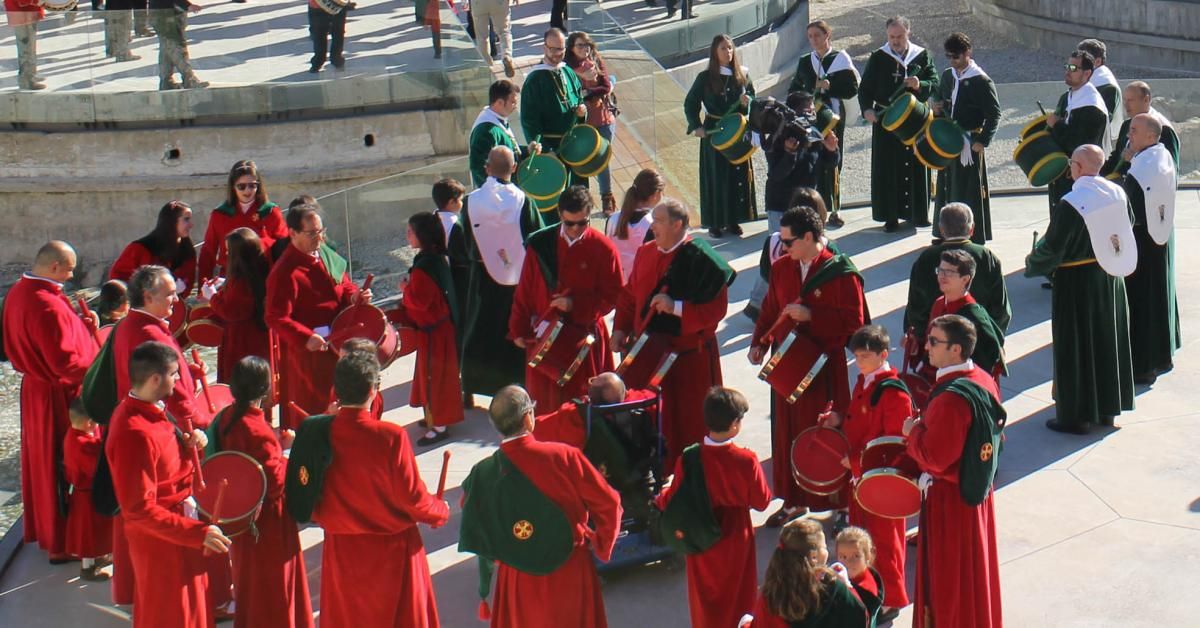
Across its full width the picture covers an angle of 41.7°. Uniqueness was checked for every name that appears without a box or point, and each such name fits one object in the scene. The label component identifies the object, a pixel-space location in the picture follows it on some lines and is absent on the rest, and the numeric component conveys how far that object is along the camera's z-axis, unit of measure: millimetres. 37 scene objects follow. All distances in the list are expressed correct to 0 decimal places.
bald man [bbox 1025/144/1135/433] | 8938
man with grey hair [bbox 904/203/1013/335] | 8516
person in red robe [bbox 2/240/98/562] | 7984
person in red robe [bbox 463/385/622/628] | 6129
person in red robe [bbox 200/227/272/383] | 9016
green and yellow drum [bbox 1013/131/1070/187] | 10805
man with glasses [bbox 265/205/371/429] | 8695
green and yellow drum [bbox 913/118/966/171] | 12375
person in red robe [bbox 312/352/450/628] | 6242
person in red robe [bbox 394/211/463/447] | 9469
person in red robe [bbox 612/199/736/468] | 8305
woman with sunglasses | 9781
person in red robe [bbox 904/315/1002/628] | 6363
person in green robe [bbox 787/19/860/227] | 13383
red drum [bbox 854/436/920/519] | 6562
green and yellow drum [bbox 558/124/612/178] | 11914
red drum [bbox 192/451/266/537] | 6480
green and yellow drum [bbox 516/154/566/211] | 11141
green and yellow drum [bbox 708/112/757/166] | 12812
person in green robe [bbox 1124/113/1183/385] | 9703
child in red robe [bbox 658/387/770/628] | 6418
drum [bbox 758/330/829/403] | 8016
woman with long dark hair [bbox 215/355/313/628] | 6598
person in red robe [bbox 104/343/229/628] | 6281
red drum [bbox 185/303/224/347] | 9406
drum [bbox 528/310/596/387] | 8672
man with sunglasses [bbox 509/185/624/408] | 8586
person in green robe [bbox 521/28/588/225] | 12438
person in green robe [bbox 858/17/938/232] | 13141
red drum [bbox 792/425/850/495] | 7027
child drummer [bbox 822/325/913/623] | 6930
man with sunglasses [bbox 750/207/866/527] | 8000
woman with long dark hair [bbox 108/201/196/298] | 9422
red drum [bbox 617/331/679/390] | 8422
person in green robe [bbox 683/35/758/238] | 13062
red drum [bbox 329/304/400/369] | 8703
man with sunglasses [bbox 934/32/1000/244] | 12430
